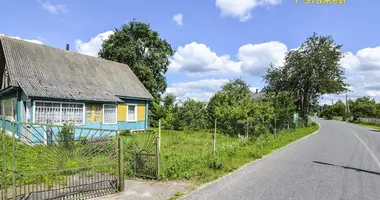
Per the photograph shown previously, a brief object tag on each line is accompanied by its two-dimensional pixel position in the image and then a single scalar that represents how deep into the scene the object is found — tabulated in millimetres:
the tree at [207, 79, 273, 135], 16391
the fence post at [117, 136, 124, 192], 6281
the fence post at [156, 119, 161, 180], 7207
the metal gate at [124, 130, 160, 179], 7289
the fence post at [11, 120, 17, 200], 4770
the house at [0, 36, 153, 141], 14802
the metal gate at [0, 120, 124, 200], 5676
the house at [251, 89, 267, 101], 64206
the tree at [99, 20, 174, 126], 30828
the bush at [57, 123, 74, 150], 6020
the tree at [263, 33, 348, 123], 33906
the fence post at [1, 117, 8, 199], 4602
